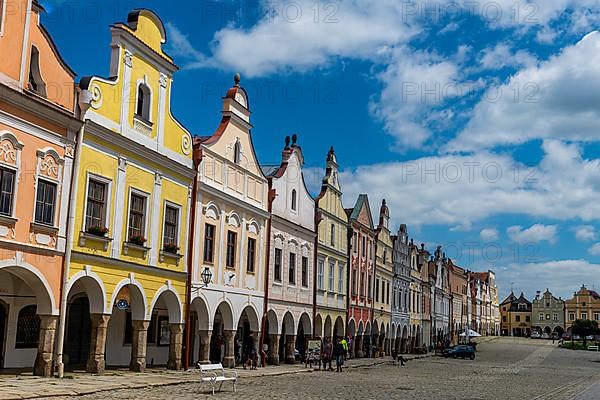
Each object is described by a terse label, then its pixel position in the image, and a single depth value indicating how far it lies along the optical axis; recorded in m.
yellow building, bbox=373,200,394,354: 56.12
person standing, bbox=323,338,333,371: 35.78
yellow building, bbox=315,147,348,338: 43.06
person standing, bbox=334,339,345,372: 35.25
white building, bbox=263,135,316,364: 35.94
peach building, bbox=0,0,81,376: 19.09
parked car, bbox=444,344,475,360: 62.69
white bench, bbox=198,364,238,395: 19.84
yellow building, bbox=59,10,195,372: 22.34
